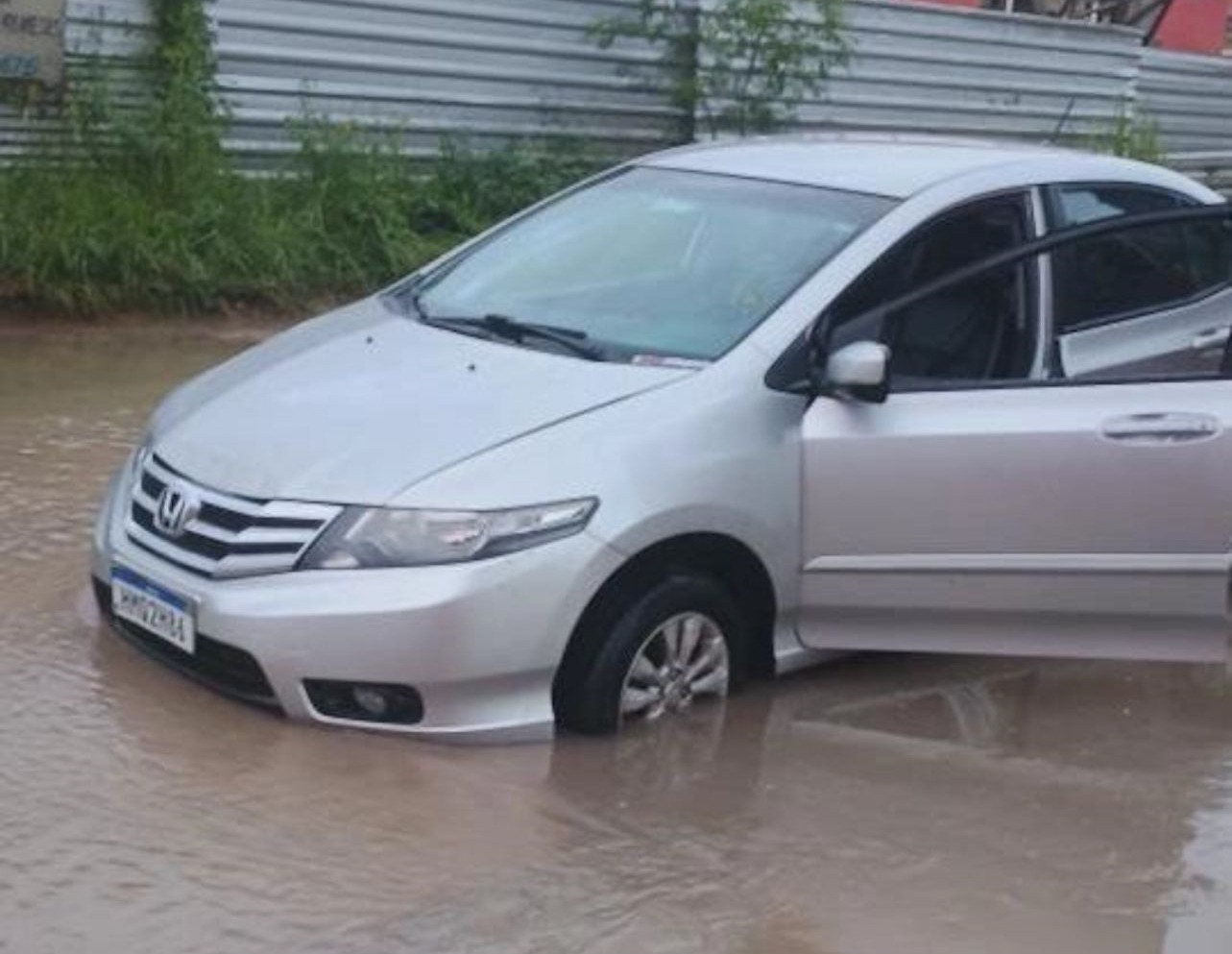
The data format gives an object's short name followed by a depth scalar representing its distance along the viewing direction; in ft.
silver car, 17.57
